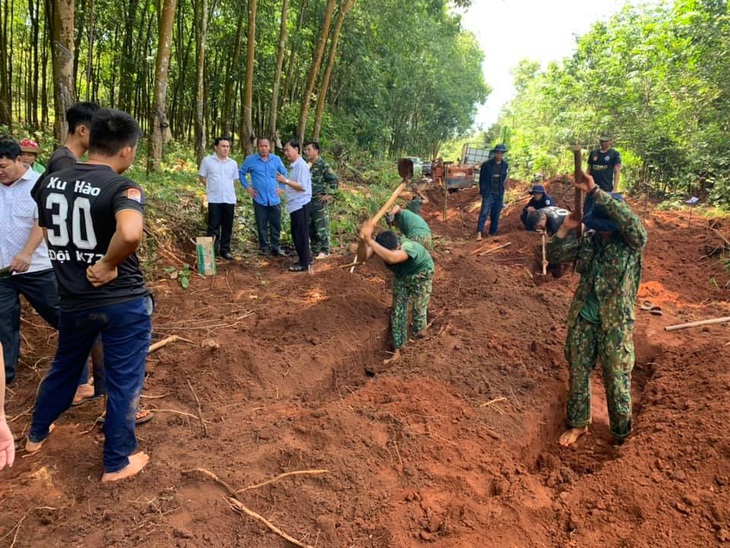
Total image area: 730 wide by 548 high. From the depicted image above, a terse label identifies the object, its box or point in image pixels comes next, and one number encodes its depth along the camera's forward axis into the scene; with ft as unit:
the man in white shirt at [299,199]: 20.72
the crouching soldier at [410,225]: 17.54
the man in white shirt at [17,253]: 9.93
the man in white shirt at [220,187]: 20.35
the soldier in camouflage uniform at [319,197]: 22.78
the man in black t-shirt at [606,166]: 24.13
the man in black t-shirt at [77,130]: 9.06
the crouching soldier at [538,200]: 25.39
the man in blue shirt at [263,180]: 21.58
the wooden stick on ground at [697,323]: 16.19
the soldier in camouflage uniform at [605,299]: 9.97
